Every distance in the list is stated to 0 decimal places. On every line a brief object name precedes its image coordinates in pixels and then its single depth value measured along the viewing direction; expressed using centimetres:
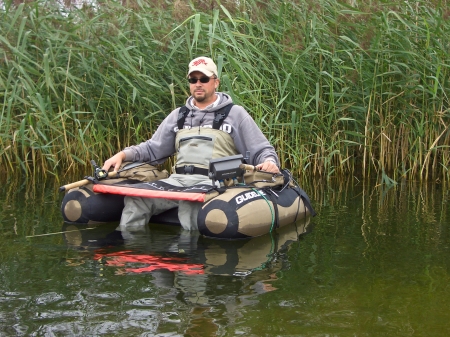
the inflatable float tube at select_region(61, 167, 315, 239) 559
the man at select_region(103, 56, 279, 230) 619
